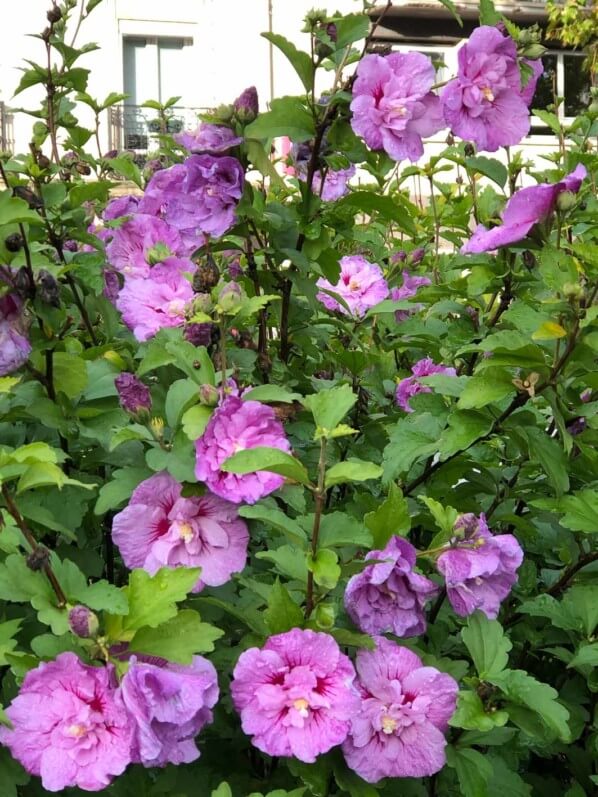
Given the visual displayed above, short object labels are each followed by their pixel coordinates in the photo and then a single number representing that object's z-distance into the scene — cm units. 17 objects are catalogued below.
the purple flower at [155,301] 116
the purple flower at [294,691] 85
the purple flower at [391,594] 93
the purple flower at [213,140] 114
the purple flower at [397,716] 89
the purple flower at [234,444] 91
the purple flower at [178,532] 94
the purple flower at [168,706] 76
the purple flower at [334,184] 149
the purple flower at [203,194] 115
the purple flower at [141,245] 129
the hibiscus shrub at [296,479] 84
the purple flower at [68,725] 78
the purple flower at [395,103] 114
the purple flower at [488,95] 118
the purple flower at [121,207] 159
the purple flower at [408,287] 214
